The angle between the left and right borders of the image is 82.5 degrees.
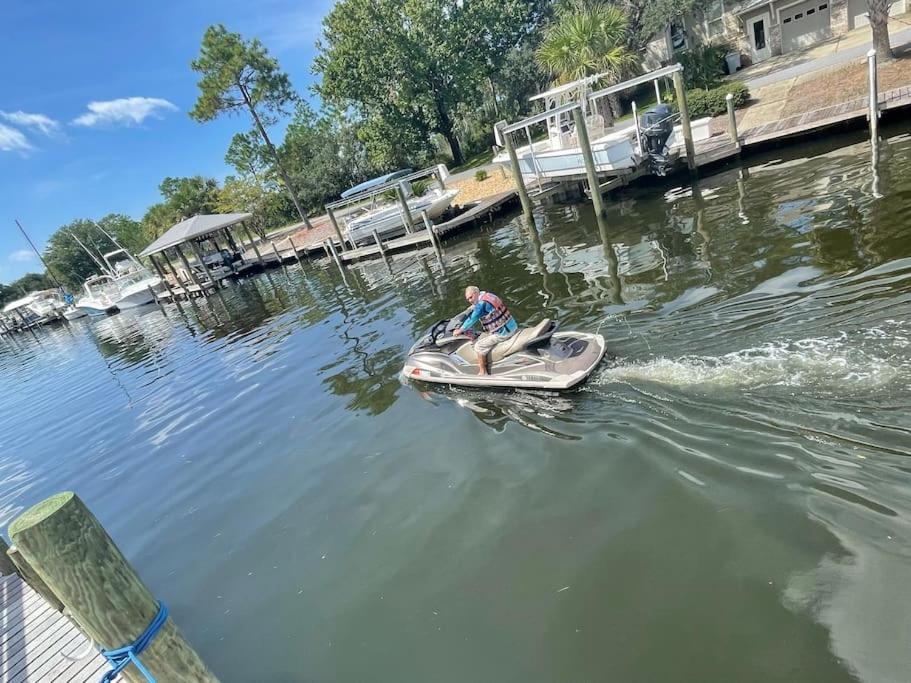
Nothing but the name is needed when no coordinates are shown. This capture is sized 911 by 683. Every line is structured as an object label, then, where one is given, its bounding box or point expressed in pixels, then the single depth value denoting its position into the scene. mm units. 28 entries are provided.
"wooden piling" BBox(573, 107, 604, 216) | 15497
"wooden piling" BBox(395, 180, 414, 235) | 23141
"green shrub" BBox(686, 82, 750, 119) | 21688
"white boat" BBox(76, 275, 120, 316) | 40034
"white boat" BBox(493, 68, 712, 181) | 16672
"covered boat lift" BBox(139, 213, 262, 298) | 30062
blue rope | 2896
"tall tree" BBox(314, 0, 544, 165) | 35281
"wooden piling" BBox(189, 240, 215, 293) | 32812
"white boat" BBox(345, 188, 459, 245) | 24144
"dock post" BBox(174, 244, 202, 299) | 31969
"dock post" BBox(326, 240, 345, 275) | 24953
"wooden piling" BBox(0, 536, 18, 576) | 6312
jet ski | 6984
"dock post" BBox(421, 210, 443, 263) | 20578
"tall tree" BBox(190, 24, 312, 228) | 35062
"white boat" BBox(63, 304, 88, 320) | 46931
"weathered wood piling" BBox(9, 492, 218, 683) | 2752
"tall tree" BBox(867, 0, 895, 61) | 18266
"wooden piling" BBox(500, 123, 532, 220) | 17969
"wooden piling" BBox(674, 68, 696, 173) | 15453
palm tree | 22797
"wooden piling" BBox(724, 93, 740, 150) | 15938
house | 29047
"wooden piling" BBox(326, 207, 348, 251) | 26581
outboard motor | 16344
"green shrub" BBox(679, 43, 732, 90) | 28270
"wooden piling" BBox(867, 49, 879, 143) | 12633
